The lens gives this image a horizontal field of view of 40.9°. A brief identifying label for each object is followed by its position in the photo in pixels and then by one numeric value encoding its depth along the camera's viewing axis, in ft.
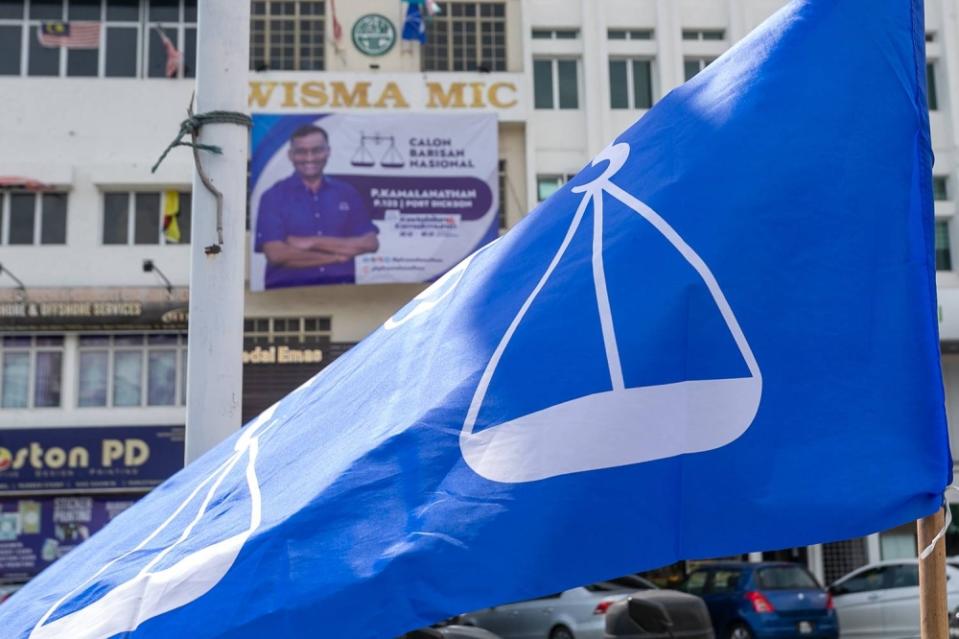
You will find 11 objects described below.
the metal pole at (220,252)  18.01
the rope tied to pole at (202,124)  18.40
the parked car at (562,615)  62.39
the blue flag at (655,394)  9.92
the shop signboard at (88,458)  87.61
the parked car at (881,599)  59.57
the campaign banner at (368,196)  89.97
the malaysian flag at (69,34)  94.68
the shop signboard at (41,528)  88.33
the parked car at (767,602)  62.49
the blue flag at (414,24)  95.55
